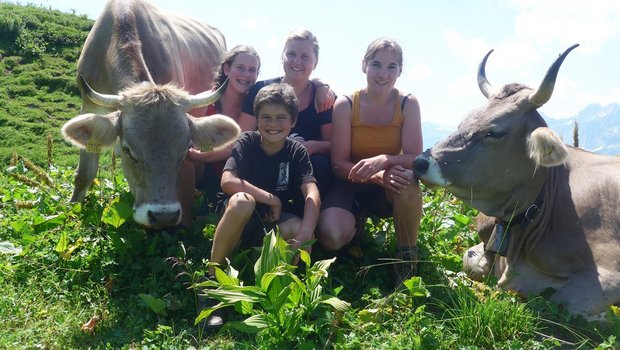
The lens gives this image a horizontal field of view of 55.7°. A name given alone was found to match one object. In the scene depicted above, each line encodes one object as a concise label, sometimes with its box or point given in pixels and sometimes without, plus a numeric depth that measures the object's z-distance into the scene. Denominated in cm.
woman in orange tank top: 485
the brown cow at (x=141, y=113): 494
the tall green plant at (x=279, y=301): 365
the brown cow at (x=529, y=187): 455
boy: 458
